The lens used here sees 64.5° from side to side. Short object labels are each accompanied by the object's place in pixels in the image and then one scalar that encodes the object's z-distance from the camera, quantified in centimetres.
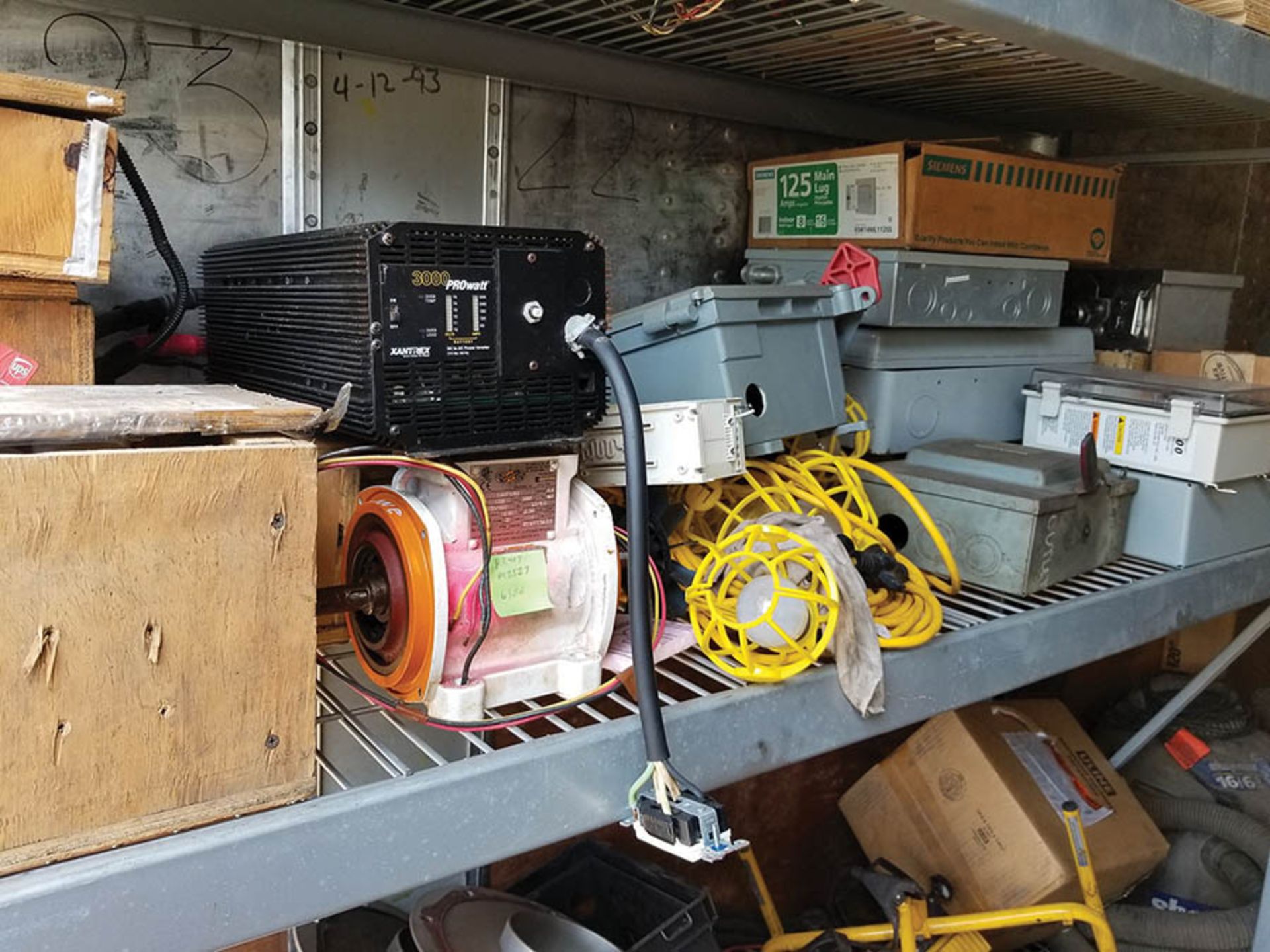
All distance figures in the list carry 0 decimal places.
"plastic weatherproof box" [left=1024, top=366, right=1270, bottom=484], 108
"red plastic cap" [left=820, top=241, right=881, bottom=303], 113
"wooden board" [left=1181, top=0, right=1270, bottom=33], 98
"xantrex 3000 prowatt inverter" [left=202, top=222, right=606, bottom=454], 64
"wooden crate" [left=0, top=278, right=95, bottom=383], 66
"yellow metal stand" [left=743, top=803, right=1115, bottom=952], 124
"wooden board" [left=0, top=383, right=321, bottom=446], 49
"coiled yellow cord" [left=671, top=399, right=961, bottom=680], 86
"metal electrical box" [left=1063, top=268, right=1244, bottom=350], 141
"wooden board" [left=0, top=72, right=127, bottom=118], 59
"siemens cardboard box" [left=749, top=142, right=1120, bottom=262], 113
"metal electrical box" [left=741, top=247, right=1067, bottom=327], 113
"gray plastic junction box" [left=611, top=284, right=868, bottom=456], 91
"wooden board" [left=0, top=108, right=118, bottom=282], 61
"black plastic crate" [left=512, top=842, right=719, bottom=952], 106
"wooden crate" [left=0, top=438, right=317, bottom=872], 48
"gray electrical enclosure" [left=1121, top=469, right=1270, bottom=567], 109
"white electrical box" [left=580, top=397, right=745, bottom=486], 79
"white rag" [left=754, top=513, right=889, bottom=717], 76
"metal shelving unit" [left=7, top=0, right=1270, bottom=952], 51
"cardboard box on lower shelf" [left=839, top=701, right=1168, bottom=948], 137
